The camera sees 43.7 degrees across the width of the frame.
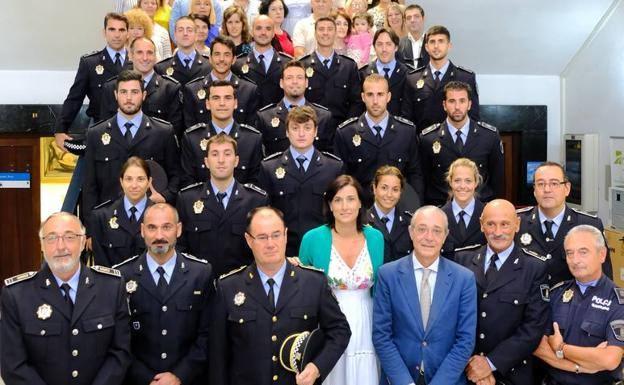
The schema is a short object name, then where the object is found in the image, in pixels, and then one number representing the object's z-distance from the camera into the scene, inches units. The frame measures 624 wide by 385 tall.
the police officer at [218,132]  217.0
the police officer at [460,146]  223.8
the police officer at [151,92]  247.3
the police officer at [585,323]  150.9
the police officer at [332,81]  266.4
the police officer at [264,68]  268.2
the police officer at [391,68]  262.2
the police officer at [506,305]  154.6
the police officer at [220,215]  187.3
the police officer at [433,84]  255.0
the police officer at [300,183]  201.6
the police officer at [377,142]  224.7
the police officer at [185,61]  266.1
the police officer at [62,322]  137.3
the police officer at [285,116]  236.5
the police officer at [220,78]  248.4
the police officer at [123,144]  215.5
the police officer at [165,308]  152.8
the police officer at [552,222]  178.5
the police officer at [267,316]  144.1
